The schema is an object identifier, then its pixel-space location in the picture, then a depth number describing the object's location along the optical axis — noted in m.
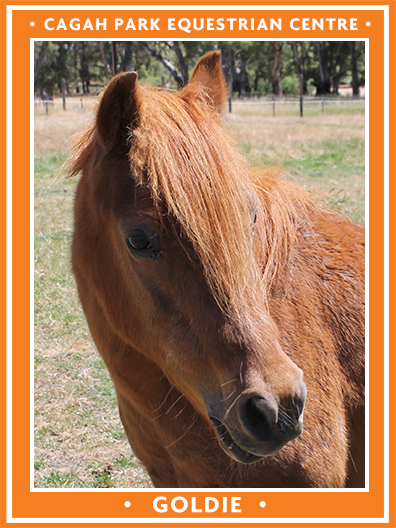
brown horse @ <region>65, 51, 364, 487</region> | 1.73
